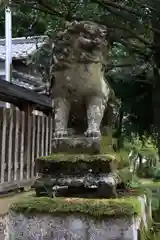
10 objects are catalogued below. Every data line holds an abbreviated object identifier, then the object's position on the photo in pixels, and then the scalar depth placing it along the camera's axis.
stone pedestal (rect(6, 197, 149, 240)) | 2.38
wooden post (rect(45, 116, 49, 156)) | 7.23
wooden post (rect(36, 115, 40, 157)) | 6.83
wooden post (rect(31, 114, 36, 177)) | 6.65
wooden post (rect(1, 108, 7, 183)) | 5.62
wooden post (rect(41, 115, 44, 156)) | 7.00
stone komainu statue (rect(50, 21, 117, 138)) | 2.95
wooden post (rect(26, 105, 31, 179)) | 6.46
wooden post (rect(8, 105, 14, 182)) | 5.84
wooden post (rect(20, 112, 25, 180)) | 6.27
